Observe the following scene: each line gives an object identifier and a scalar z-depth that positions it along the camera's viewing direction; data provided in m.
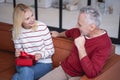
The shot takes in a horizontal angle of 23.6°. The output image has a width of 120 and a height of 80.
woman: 2.45
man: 2.00
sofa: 2.17
